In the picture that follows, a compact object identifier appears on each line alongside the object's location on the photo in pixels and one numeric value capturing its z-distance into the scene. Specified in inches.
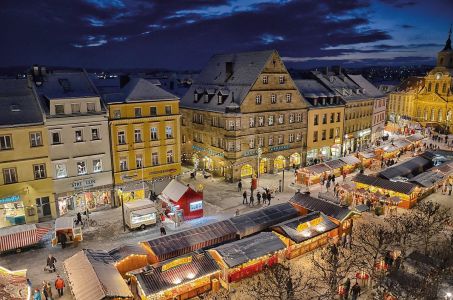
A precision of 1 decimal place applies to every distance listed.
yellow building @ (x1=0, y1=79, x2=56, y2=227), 1460.4
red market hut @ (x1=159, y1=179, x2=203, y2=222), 1555.5
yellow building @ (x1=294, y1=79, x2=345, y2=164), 2440.9
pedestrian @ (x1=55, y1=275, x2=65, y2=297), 1024.2
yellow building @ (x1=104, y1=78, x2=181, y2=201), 1716.3
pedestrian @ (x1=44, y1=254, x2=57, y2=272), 1160.8
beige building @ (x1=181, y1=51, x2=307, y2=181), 2082.9
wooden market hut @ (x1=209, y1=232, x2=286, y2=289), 1059.3
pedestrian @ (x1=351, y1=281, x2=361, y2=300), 966.4
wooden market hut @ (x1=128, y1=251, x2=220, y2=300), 948.6
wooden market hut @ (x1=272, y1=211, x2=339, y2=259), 1210.6
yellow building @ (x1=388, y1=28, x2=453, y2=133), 3686.0
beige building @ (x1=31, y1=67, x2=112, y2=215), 1560.0
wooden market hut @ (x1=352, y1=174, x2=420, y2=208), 1674.5
